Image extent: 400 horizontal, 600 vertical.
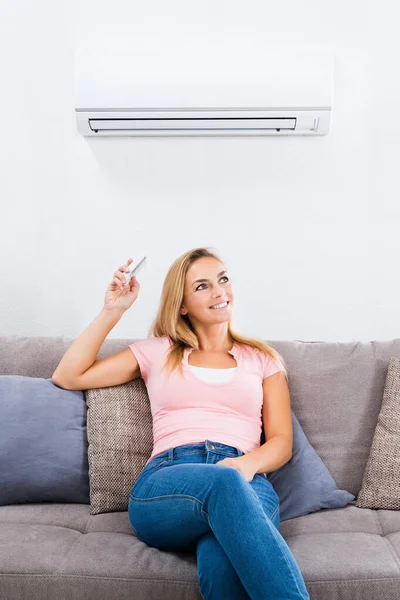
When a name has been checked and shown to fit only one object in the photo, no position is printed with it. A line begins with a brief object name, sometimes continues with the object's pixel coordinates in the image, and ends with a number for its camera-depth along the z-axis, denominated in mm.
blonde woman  1614
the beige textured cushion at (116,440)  2135
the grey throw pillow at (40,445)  2146
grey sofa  1708
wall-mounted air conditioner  2605
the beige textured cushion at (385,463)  2133
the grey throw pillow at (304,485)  2127
